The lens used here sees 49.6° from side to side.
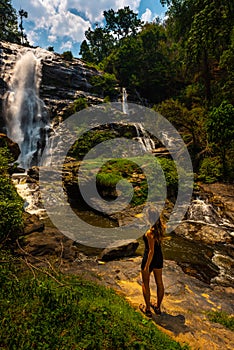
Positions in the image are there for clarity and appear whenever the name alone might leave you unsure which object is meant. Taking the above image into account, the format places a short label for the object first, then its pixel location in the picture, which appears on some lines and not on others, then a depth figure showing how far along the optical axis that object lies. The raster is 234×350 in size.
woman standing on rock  4.36
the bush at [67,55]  37.12
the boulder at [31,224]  9.08
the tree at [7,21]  48.41
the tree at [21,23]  53.03
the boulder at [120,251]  8.20
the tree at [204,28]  21.27
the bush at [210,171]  18.75
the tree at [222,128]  17.39
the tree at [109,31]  53.97
